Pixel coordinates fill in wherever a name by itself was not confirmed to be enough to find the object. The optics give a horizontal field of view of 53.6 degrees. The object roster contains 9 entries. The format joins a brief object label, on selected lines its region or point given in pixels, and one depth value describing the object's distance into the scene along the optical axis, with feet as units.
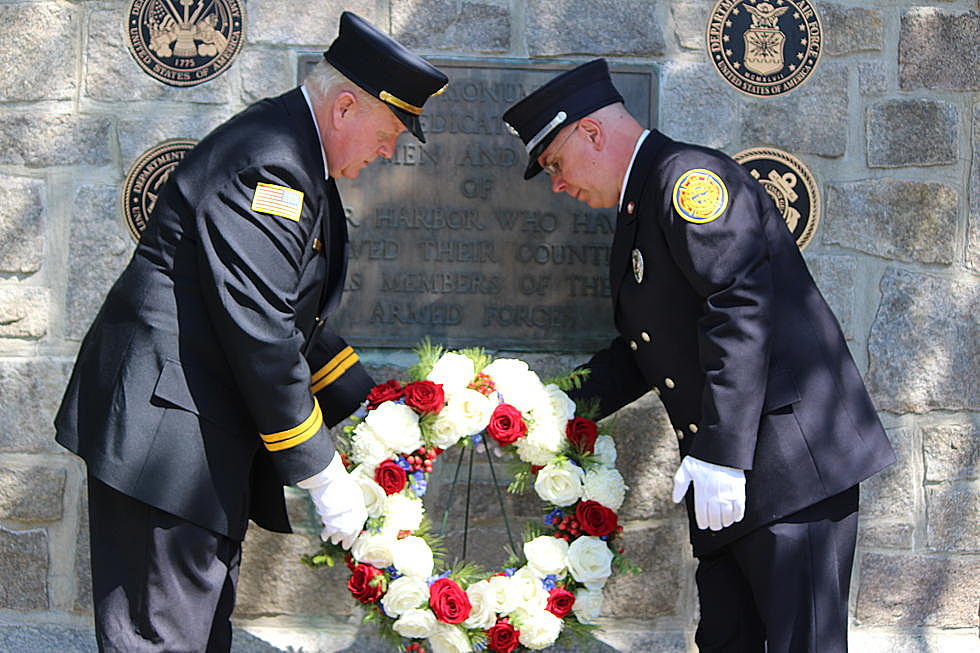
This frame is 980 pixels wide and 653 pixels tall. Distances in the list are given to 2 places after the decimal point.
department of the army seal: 11.72
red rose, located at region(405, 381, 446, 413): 9.25
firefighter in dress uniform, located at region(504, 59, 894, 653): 8.34
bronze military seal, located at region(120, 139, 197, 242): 11.73
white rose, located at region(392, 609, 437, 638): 8.85
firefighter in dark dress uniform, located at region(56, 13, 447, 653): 8.01
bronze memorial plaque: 11.90
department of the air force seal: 11.96
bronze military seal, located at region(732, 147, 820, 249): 11.95
